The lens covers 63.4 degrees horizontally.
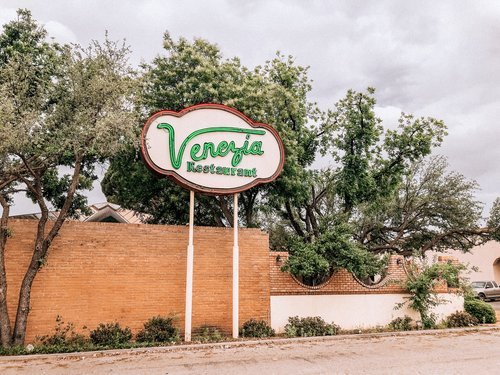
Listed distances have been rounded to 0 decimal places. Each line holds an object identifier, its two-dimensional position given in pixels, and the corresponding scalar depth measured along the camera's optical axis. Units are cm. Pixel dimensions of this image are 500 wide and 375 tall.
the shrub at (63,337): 1157
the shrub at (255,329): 1336
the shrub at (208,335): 1274
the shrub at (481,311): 1694
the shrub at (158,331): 1227
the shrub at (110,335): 1179
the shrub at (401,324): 1538
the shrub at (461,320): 1612
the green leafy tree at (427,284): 1520
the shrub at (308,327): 1380
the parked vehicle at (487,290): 3081
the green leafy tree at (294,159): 1565
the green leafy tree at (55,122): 1112
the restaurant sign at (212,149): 1326
